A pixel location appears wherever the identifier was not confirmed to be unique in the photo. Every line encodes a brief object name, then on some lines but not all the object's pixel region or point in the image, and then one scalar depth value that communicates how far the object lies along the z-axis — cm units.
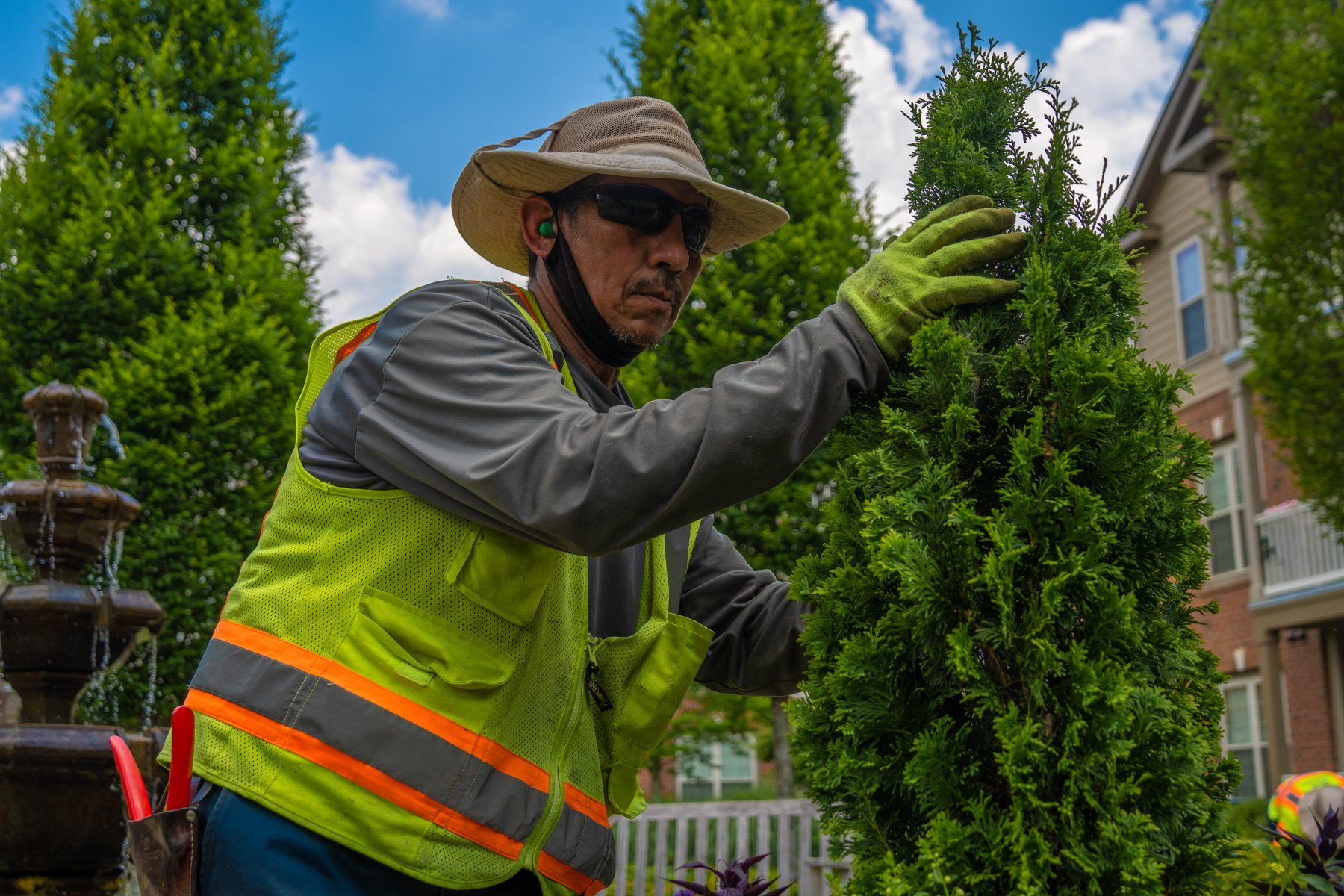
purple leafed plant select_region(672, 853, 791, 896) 309
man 209
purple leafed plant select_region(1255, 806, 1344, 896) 253
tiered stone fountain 538
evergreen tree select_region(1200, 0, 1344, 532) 1302
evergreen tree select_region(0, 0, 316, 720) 1014
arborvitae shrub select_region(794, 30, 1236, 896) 189
